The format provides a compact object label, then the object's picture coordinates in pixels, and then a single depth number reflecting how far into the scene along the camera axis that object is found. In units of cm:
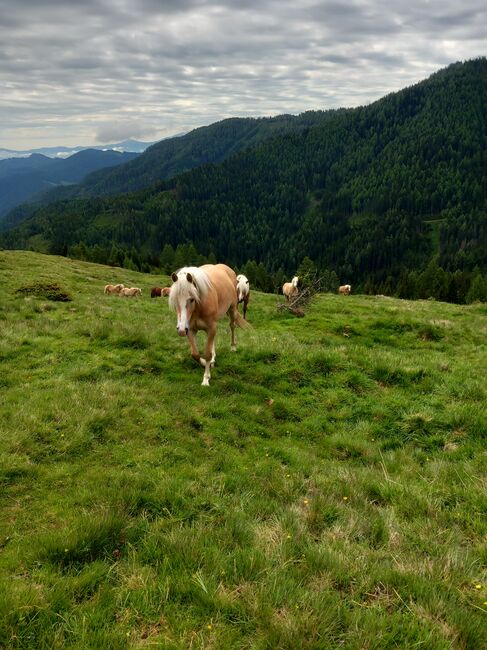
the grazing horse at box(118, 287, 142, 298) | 3994
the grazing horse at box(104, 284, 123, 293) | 3962
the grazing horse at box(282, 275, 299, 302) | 3318
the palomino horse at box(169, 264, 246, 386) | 1041
